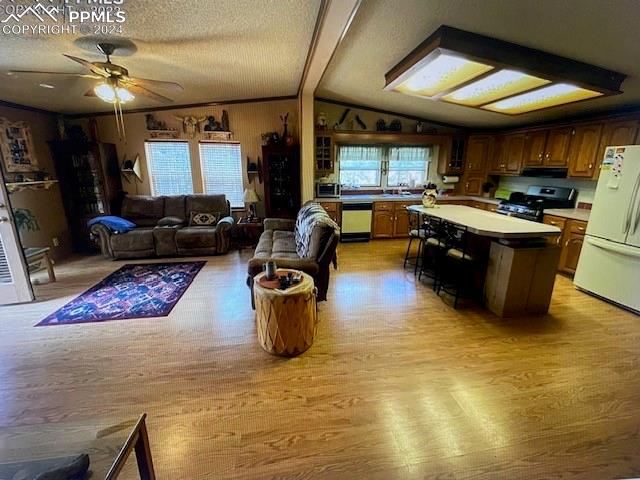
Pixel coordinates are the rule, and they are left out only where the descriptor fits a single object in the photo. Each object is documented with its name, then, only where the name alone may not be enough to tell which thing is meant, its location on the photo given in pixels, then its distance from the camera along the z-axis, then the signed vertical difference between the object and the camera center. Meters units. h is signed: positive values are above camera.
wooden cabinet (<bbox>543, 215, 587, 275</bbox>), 3.62 -0.89
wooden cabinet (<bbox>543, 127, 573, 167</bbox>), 4.10 +0.36
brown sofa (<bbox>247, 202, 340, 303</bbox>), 2.73 -0.86
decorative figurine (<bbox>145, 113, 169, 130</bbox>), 5.05 +0.82
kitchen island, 2.72 -0.92
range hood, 4.27 -0.01
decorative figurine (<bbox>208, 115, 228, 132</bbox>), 5.20 +0.83
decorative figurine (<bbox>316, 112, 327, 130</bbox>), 5.28 +0.91
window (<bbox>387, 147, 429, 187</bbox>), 5.93 +0.12
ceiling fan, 2.30 +0.76
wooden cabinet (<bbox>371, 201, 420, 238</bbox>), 5.53 -0.95
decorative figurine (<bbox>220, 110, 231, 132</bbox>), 5.19 +0.85
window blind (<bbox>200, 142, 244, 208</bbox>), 5.36 +0.02
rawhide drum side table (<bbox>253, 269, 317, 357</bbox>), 2.20 -1.15
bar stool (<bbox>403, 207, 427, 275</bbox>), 3.81 -1.28
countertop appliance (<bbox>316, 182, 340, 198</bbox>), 5.43 -0.37
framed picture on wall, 3.97 +0.32
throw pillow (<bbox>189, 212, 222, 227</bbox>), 4.98 -0.87
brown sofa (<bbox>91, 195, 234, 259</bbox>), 4.52 -0.97
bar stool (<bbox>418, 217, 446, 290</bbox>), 3.37 -1.04
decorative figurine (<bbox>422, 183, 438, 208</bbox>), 4.14 -0.39
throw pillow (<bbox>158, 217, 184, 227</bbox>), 4.88 -0.89
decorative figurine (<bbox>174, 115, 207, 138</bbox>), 5.14 +0.82
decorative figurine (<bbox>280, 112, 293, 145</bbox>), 5.23 +0.81
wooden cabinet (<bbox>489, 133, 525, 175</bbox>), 4.90 +0.31
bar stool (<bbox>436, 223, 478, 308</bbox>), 3.08 -0.95
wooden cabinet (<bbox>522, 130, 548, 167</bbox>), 4.47 +0.38
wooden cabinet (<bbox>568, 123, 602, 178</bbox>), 3.73 +0.30
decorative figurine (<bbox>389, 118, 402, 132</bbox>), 5.57 +0.87
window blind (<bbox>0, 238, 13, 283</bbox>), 3.07 -1.07
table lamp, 5.14 -0.50
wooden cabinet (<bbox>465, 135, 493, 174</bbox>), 5.58 +0.36
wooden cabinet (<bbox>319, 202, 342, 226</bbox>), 5.29 -0.71
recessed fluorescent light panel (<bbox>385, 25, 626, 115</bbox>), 2.35 +0.94
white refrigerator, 2.89 -0.65
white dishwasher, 5.40 -0.96
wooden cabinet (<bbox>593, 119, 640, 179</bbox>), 3.33 +0.45
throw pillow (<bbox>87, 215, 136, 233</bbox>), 4.47 -0.84
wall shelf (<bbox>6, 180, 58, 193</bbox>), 3.71 -0.23
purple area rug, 2.92 -1.46
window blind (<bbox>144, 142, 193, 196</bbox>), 5.23 +0.05
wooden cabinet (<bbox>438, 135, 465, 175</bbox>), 5.70 +0.30
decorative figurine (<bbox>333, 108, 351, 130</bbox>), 5.50 +0.95
